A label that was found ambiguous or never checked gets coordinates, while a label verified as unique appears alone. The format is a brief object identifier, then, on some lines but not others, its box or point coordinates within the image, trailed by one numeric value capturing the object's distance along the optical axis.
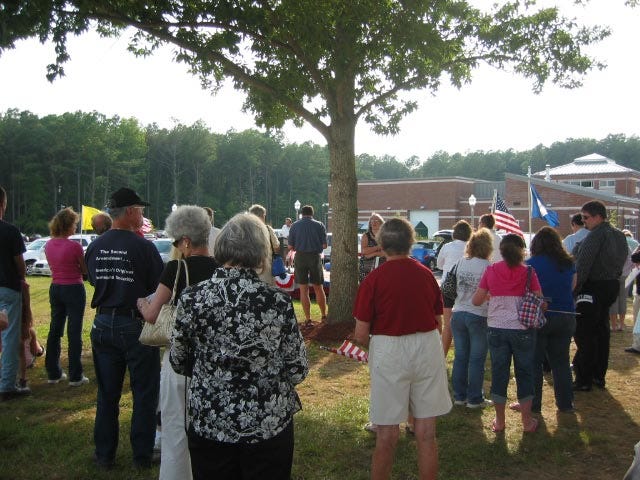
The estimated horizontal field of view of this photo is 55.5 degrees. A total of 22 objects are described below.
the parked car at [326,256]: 24.91
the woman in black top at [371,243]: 9.15
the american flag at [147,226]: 15.83
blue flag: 19.86
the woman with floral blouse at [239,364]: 2.67
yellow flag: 18.56
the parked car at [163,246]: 21.69
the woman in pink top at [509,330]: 5.24
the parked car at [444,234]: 33.69
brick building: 57.12
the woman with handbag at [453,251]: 6.86
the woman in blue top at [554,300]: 5.68
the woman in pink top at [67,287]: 6.59
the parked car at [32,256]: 25.89
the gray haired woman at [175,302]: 3.68
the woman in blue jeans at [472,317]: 5.86
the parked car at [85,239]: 29.44
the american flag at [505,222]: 15.64
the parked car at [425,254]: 30.62
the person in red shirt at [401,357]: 3.80
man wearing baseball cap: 4.40
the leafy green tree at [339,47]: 8.72
